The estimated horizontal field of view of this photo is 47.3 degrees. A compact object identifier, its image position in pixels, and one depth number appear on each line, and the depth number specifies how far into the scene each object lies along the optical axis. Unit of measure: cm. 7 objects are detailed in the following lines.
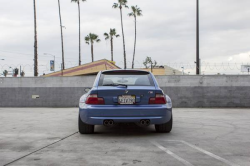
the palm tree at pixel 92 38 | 5853
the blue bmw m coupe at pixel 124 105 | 566
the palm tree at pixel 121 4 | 4453
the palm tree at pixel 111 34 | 5619
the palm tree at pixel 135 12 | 4682
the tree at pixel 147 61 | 7156
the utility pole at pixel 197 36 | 1628
